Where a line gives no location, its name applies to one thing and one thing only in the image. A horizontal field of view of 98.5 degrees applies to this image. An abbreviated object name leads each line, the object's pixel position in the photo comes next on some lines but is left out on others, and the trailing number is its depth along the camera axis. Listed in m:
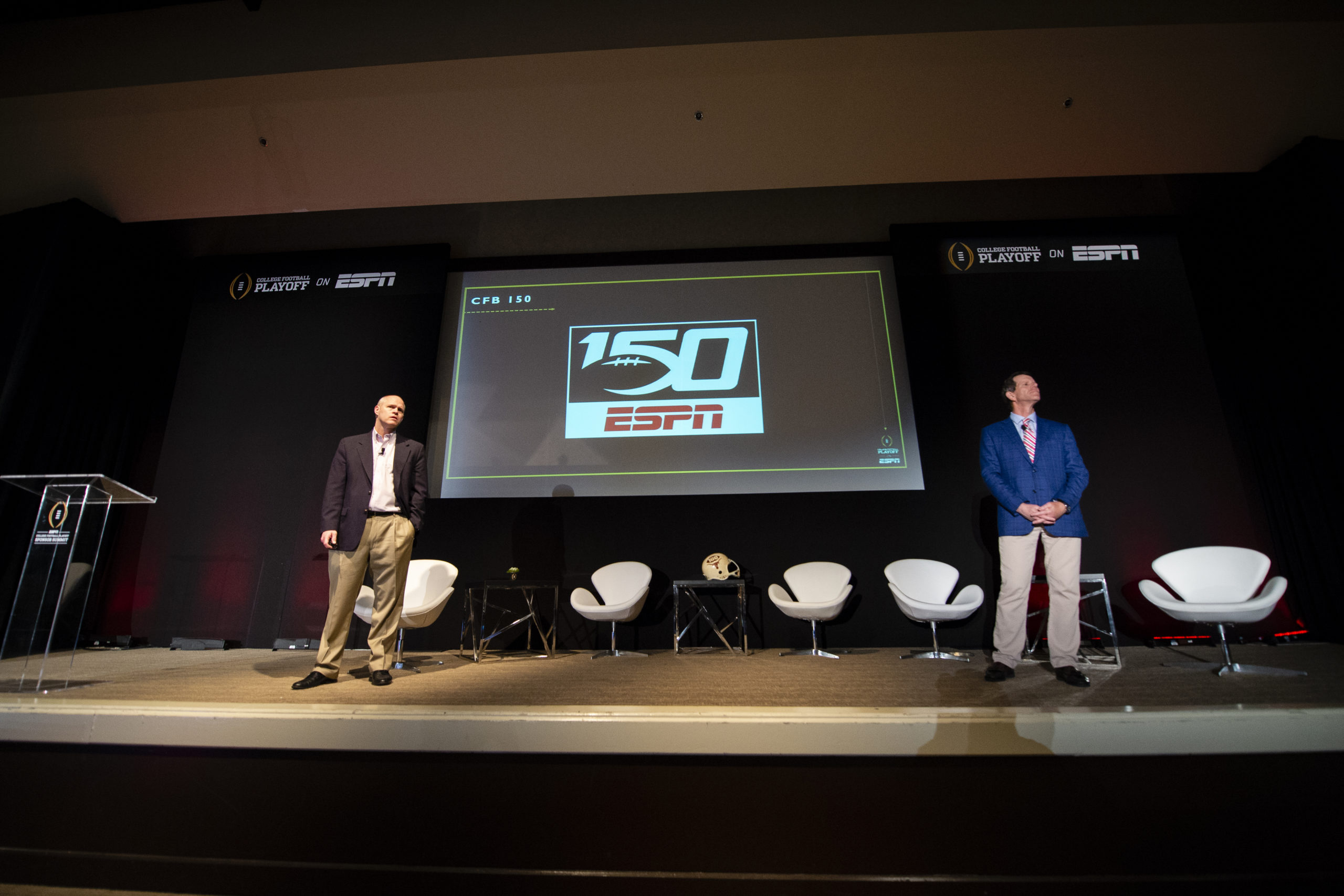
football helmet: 4.27
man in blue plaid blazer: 2.70
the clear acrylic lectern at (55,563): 2.52
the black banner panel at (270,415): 4.65
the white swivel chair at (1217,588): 2.80
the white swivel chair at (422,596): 3.48
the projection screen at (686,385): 4.62
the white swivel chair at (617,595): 3.94
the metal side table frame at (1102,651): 3.12
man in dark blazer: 2.89
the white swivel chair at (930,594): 3.59
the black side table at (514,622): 4.01
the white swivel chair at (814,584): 4.00
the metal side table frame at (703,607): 4.07
